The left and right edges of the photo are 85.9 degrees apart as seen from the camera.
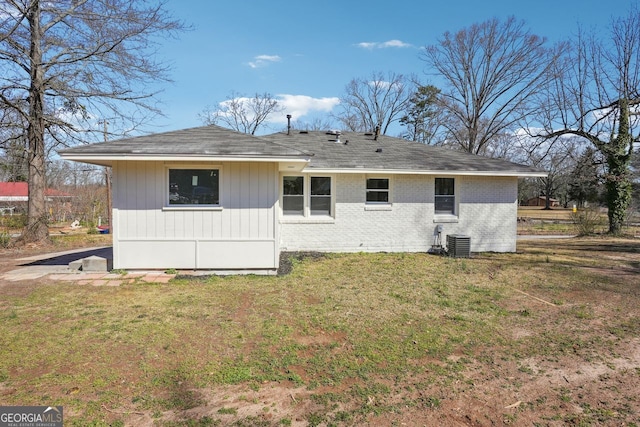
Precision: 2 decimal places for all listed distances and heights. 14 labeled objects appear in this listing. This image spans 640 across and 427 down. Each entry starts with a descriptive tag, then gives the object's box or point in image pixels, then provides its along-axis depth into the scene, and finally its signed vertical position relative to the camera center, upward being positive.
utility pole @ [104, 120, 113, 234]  19.40 +0.34
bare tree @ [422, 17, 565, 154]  26.59 +10.33
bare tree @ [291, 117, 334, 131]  40.27 +9.47
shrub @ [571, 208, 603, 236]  17.38 -0.82
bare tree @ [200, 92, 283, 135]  37.44 +10.24
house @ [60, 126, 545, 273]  7.43 +0.20
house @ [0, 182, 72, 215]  25.15 +0.60
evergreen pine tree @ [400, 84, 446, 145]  33.53 +8.77
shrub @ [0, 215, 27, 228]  16.84 -0.95
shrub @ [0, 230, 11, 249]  11.88 -1.35
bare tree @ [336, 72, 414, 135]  36.50 +10.06
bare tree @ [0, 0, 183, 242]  11.67 +4.70
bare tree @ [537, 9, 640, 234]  15.61 +4.10
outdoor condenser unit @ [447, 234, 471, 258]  10.73 -1.33
